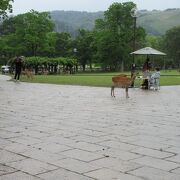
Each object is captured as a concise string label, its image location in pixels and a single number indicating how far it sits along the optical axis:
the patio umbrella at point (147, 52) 24.31
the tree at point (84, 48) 78.62
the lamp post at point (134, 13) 30.35
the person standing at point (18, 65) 28.52
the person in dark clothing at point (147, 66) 23.60
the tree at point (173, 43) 101.38
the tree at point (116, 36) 73.59
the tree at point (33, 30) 66.56
